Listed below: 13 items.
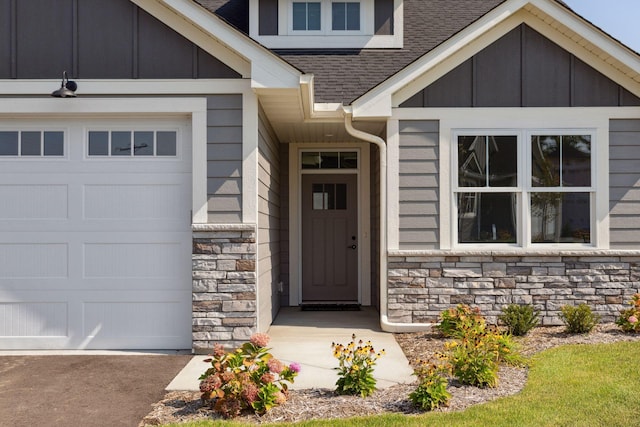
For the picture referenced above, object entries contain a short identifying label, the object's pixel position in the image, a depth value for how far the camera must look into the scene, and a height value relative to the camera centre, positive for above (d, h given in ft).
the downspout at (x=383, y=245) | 23.40 -1.22
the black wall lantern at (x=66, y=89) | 19.75 +4.48
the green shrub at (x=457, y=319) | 20.68 -3.89
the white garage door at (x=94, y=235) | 20.84 -0.69
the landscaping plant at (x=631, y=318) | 21.11 -3.85
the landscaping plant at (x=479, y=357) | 15.24 -3.92
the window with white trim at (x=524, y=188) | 23.38 +1.14
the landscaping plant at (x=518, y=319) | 21.61 -3.96
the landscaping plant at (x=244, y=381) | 13.55 -4.00
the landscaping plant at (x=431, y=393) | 13.75 -4.31
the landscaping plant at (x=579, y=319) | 21.45 -3.91
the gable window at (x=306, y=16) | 29.09 +10.26
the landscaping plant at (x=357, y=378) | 14.80 -4.26
